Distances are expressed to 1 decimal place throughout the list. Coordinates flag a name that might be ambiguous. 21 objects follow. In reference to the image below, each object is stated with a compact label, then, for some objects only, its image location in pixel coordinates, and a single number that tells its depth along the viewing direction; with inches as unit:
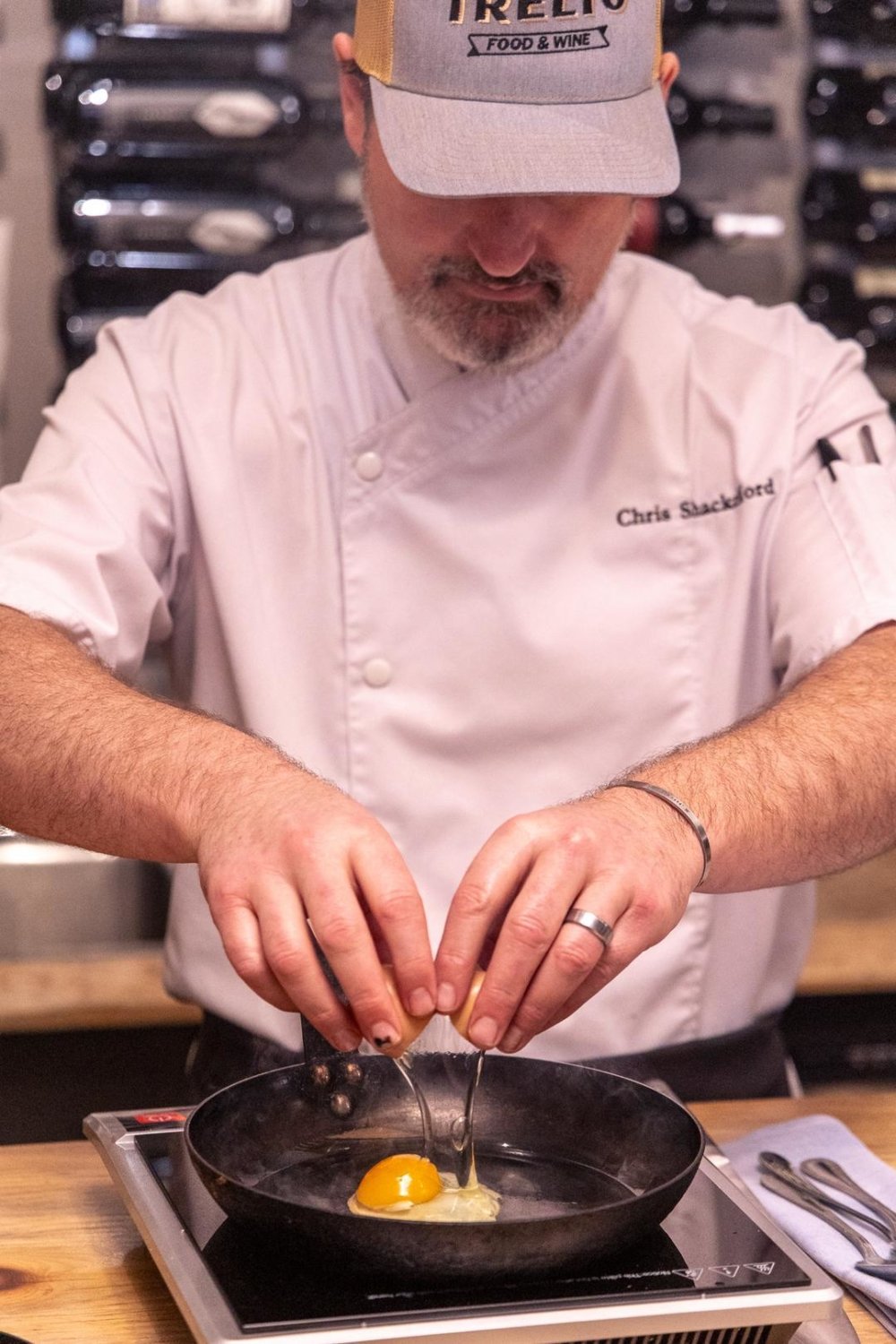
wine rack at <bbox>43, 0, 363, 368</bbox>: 88.7
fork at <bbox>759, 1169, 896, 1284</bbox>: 39.9
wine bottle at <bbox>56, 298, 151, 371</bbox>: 92.2
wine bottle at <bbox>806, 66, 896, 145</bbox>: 96.8
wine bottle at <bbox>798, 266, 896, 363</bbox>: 97.8
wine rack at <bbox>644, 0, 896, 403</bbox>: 97.0
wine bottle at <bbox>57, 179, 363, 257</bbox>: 90.0
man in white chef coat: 56.1
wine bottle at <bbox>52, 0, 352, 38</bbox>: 88.0
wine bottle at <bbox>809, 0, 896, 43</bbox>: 97.6
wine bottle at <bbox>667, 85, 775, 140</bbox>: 96.9
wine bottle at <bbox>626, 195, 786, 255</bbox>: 95.0
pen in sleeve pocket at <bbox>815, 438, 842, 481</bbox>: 65.6
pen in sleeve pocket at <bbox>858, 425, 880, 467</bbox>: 66.0
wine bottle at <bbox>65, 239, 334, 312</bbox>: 91.0
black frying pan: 33.6
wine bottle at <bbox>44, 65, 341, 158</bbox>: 88.6
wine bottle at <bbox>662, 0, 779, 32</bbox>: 94.4
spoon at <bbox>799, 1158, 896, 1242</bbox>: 43.4
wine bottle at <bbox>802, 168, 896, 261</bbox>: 97.1
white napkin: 39.6
